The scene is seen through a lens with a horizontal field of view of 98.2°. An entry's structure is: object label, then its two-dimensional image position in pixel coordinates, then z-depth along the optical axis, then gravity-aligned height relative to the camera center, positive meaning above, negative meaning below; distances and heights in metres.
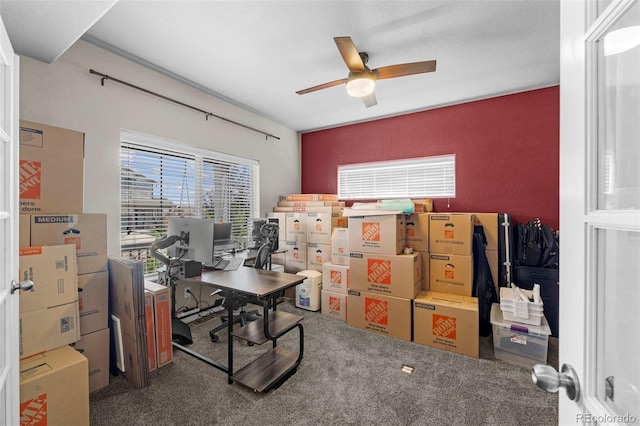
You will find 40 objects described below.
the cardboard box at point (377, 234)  2.91 -0.24
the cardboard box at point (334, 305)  3.26 -1.12
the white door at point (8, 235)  1.01 -0.09
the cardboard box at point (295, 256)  4.05 -0.66
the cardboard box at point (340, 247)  3.49 -0.45
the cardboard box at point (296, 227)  4.07 -0.23
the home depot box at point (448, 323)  2.46 -1.04
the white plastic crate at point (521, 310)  2.34 -0.86
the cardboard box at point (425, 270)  3.05 -0.65
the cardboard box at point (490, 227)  3.21 -0.18
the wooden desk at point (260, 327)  1.99 -0.88
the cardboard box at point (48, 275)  1.62 -0.39
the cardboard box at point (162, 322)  2.19 -0.89
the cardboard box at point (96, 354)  1.93 -1.01
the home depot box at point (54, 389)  1.41 -0.95
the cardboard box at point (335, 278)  3.33 -0.81
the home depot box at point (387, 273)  2.79 -0.65
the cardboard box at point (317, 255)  3.86 -0.61
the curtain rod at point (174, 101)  2.51 +1.23
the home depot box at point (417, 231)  3.08 -0.22
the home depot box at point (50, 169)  1.72 +0.28
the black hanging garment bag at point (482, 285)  2.92 -0.80
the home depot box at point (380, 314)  2.77 -1.07
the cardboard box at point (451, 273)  2.82 -0.65
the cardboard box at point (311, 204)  4.12 +0.12
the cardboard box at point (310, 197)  4.27 +0.23
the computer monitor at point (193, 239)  2.37 -0.24
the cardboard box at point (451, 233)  2.84 -0.23
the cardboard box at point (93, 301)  1.94 -0.64
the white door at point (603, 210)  0.48 +0.00
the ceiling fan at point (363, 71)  2.10 +1.17
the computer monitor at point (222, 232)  3.01 -0.23
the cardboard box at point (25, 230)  1.68 -0.11
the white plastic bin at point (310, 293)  3.53 -1.05
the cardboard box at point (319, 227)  3.86 -0.22
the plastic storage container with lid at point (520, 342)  2.29 -1.11
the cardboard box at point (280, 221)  4.24 -0.15
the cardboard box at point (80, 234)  1.78 -0.15
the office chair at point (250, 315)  2.72 -1.14
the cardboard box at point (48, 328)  1.59 -0.70
